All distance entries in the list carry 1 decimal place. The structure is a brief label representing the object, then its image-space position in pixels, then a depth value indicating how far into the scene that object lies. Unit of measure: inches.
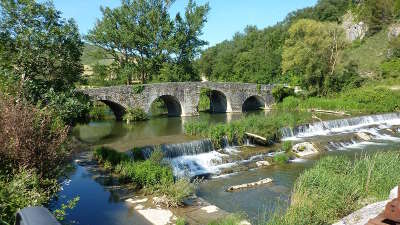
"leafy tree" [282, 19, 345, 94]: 1245.7
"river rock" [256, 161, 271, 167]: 563.2
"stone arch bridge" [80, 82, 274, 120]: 979.3
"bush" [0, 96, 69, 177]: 231.1
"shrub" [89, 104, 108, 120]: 1128.8
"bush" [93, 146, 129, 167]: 490.0
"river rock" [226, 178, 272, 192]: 449.4
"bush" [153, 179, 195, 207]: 349.7
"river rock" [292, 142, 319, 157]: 633.6
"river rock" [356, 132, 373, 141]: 744.4
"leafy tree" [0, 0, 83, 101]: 408.8
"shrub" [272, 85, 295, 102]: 1285.7
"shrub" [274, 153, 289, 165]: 575.5
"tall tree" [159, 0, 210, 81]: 1378.0
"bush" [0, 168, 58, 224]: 192.7
